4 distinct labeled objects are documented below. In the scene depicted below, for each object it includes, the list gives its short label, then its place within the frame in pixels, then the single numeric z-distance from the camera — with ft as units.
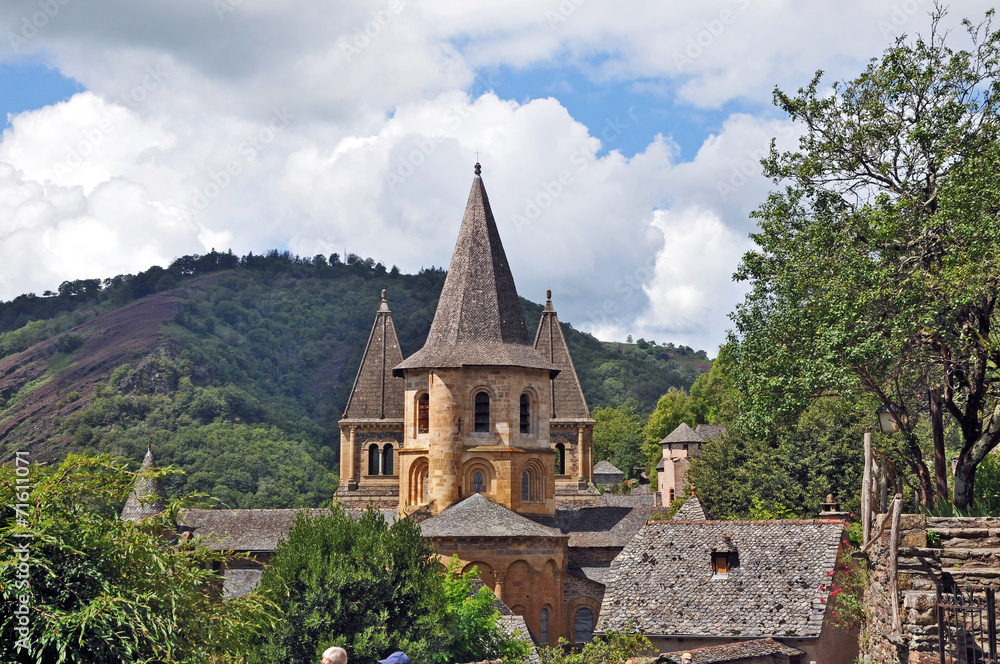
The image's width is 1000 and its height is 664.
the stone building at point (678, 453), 258.57
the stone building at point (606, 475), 309.42
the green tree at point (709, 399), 278.07
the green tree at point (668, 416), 328.70
